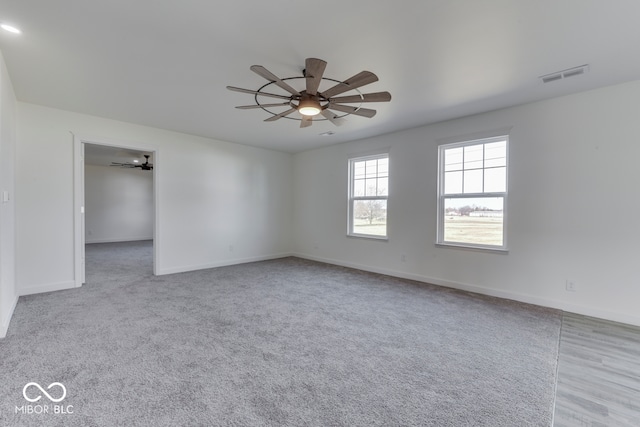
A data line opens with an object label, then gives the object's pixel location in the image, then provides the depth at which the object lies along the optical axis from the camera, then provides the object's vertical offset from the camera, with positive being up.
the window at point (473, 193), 3.98 +0.27
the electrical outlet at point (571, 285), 3.39 -0.88
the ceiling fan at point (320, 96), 2.19 +1.05
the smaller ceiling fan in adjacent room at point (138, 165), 8.66 +1.33
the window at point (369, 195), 5.37 +0.29
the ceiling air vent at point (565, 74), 2.79 +1.42
